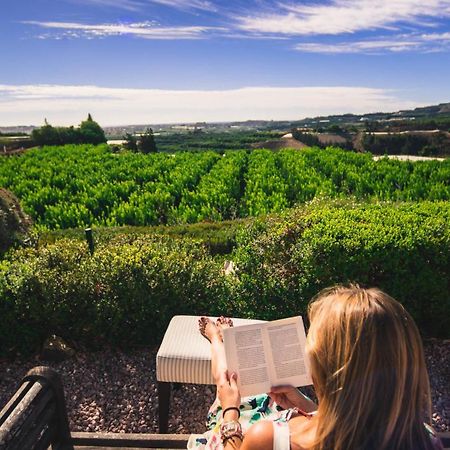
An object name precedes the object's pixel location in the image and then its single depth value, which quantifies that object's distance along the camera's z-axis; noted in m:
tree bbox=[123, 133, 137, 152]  44.88
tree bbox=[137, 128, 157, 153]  43.38
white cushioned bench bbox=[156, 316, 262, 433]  3.29
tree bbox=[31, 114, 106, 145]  54.72
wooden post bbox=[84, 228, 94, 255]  5.21
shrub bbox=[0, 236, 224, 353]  4.30
